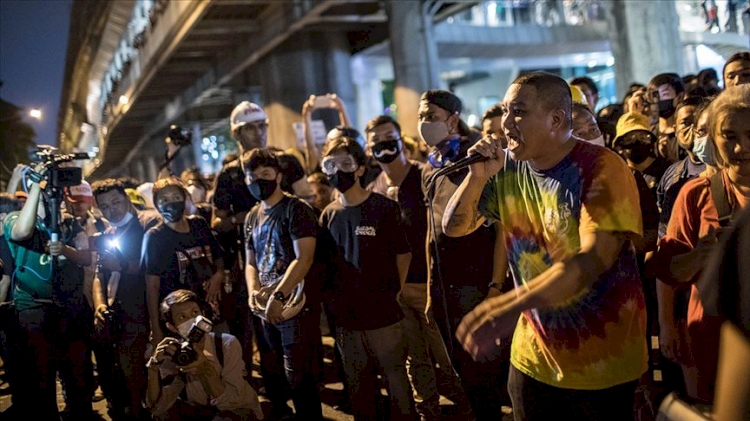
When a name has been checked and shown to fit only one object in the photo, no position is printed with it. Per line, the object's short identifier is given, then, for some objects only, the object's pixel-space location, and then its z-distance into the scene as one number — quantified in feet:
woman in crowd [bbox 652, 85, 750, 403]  9.20
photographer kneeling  15.97
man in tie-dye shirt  8.19
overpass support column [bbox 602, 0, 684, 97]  36.60
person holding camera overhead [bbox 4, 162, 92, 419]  19.21
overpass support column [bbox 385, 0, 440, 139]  51.26
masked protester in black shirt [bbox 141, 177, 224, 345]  18.57
